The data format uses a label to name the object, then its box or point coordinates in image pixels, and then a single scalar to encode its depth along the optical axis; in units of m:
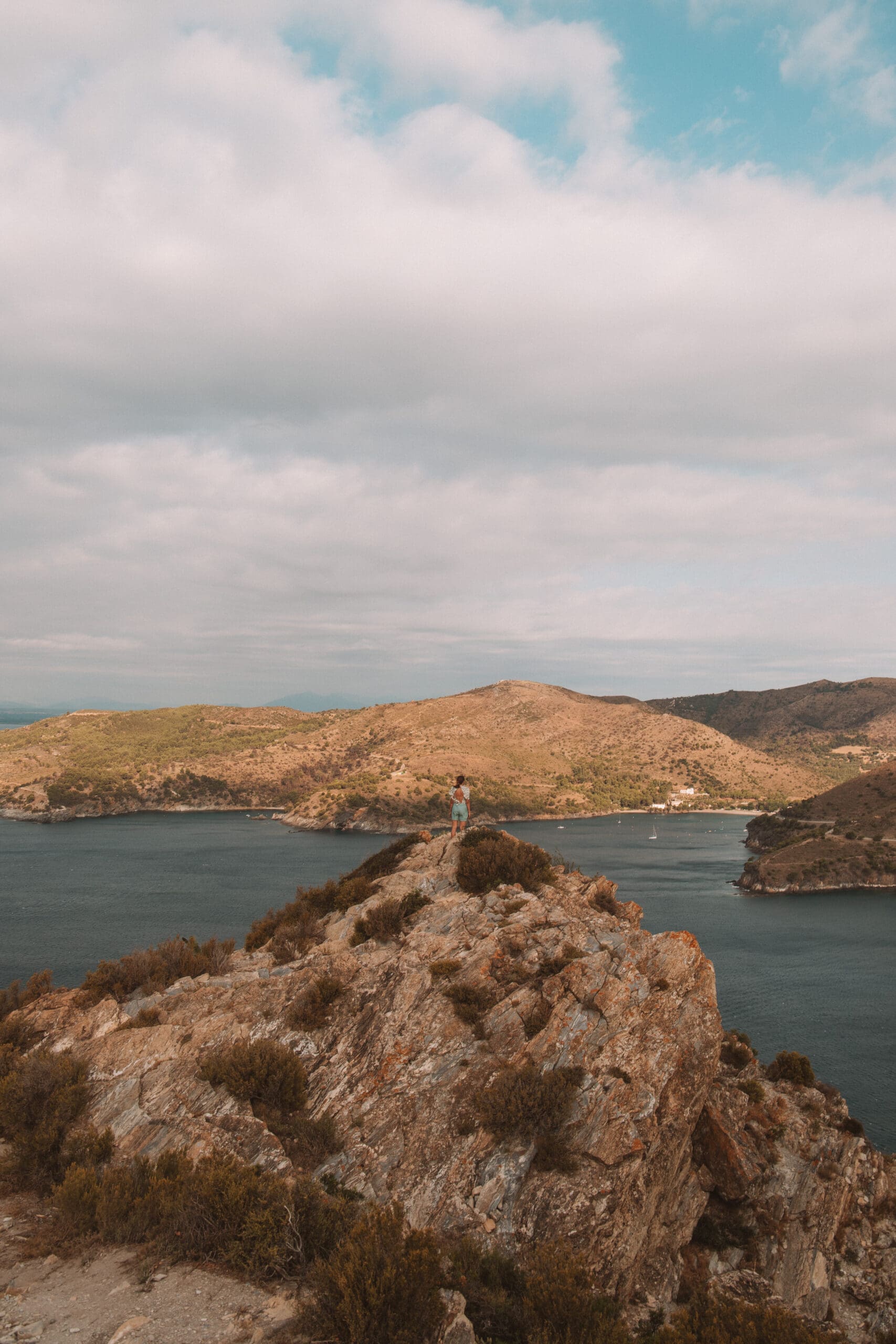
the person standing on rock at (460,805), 23.97
